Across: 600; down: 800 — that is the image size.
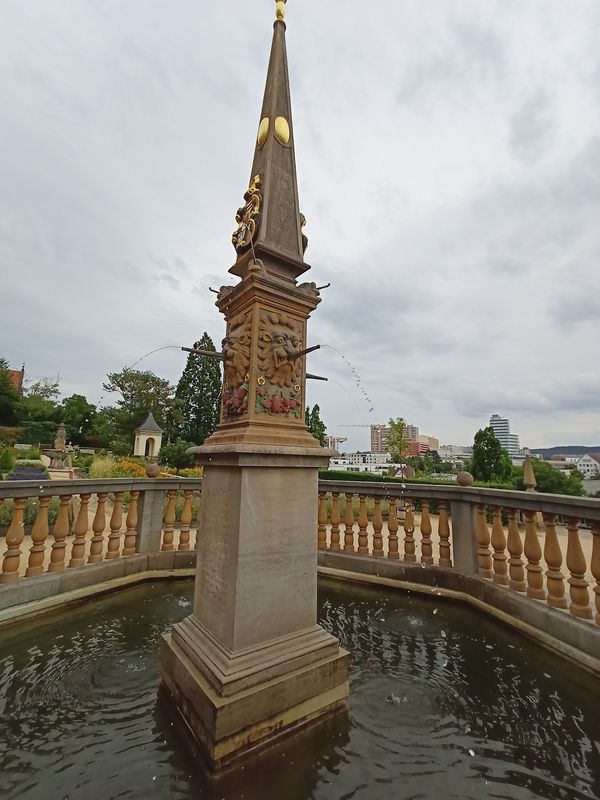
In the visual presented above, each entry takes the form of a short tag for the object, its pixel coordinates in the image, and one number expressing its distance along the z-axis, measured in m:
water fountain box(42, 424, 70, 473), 19.05
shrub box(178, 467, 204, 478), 18.64
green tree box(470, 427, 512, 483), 21.14
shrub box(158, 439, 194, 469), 22.30
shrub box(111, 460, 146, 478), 14.16
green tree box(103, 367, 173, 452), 36.34
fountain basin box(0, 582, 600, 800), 1.84
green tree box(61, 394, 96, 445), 45.56
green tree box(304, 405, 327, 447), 35.75
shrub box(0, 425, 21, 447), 35.17
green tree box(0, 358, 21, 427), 41.81
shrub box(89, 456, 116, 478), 14.33
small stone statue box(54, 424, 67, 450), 20.50
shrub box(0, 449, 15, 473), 16.01
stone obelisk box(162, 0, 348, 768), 2.18
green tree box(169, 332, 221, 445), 35.72
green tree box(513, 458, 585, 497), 18.59
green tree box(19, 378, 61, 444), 40.09
